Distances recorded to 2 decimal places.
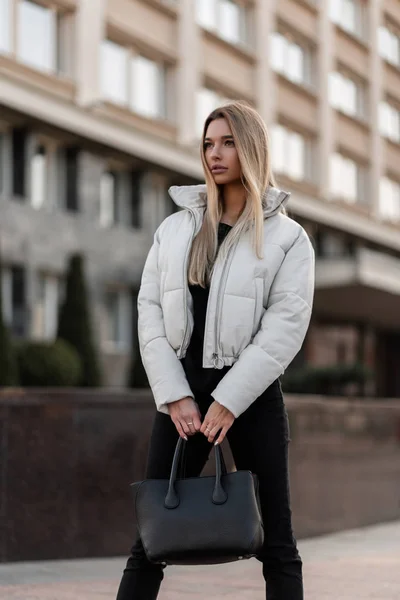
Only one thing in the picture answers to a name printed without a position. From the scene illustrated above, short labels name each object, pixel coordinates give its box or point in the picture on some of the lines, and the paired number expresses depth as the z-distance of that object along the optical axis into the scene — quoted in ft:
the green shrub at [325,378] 85.25
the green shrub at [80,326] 64.23
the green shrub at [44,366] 60.34
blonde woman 11.89
